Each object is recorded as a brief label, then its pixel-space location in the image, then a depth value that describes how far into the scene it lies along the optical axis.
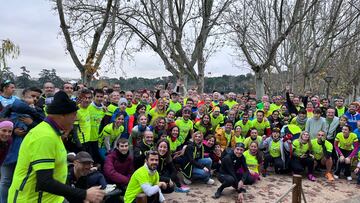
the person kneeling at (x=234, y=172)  6.27
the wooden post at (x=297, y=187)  5.21
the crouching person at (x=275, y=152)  7.81
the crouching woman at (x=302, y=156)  7.68
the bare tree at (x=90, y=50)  8.84
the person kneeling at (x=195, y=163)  6.71
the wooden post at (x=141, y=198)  3.07
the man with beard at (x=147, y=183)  4.62
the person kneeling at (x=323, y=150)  7.75
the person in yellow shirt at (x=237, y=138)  7.82
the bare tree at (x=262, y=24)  11.30
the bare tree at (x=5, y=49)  14.97
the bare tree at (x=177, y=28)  11.95
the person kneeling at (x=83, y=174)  4.29
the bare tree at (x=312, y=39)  15.36
